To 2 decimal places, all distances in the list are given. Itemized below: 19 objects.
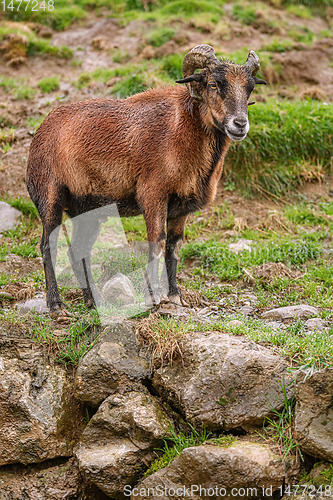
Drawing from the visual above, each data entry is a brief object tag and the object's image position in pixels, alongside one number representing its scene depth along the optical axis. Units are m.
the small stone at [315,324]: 11.18
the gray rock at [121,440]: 9.79
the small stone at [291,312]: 12.01
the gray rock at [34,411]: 10.40
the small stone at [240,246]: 16.42
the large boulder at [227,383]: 9.55
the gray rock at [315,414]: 8.71
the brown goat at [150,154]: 11.06
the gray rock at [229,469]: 8.63
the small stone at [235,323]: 10.96
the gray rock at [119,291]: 12.80
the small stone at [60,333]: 11.41
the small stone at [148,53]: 24.37
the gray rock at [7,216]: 17.37
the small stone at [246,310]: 12.87
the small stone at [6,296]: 13.33
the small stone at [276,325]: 11.42
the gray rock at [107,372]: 10.57
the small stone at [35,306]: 12.61
